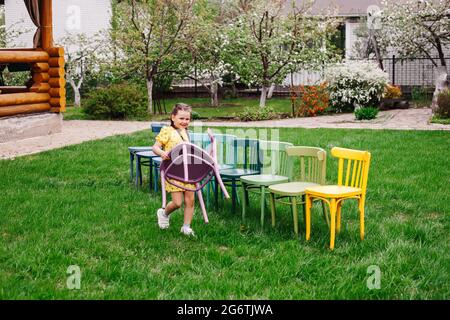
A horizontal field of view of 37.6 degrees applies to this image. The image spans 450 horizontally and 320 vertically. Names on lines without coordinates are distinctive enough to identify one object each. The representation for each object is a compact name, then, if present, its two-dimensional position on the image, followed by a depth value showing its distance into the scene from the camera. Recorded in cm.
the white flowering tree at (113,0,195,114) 1798
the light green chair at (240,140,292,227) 638
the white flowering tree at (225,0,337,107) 1756
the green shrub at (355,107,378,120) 1560
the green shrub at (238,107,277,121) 1656
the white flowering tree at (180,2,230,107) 1869
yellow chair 555
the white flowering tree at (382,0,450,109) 1834
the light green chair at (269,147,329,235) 593
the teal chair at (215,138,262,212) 675
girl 596
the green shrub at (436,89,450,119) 1513
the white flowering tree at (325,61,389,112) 1770
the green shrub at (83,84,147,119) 1712
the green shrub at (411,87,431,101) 2073
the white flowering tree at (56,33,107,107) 2161
